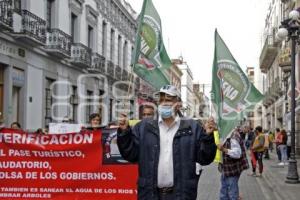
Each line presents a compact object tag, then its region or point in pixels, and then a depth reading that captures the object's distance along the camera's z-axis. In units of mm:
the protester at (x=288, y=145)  24281
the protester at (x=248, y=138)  36150
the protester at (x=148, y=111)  7416
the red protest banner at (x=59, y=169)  8250
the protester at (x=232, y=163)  8523
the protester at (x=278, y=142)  23106
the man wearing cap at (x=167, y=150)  4648
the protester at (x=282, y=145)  22716
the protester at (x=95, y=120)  8711
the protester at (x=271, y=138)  31447
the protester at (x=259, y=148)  17244
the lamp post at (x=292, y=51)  15617
